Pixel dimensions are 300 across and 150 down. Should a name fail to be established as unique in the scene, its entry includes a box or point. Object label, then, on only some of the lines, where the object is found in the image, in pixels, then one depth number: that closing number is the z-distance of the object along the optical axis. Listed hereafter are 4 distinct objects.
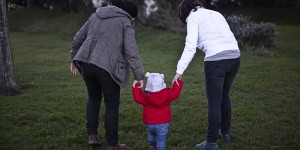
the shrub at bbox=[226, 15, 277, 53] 16.08
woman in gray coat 4.19
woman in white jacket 4.24
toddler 4.15
